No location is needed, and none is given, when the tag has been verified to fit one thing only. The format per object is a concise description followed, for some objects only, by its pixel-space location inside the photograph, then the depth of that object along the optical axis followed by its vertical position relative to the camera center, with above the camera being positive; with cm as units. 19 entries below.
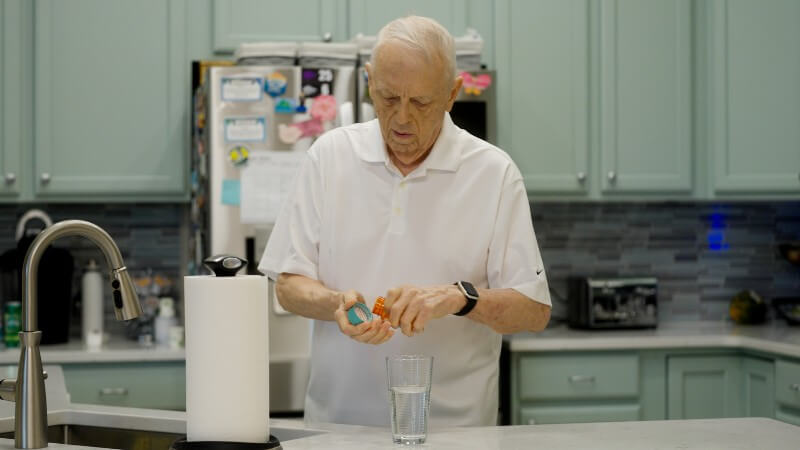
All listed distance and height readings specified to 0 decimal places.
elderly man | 195 -4
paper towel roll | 144 -18
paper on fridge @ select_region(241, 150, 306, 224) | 323 +14
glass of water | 147 -24
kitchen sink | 170 -36
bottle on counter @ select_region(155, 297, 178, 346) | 355 -33
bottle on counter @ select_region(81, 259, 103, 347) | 359 -26
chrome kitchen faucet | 148 -13
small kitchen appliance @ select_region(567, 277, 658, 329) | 367 -27
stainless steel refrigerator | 322 +30
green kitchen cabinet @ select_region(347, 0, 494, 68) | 360 +75
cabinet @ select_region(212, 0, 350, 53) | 356 +71
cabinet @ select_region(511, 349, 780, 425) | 336 -53
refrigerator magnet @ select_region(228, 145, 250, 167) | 323 +22
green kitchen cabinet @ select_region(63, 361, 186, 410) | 329 -50
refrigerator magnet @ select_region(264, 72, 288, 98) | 324 +44
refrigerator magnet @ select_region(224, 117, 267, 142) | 323 +30
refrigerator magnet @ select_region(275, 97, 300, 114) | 324 +38
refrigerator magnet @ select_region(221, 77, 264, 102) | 323 +43
